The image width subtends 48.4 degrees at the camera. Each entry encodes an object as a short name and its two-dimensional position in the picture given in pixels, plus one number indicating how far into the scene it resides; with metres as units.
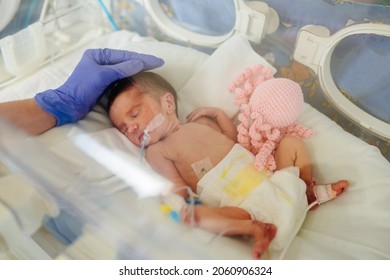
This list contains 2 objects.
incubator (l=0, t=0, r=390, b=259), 0.86
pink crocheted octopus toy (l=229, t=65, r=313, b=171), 1.00
